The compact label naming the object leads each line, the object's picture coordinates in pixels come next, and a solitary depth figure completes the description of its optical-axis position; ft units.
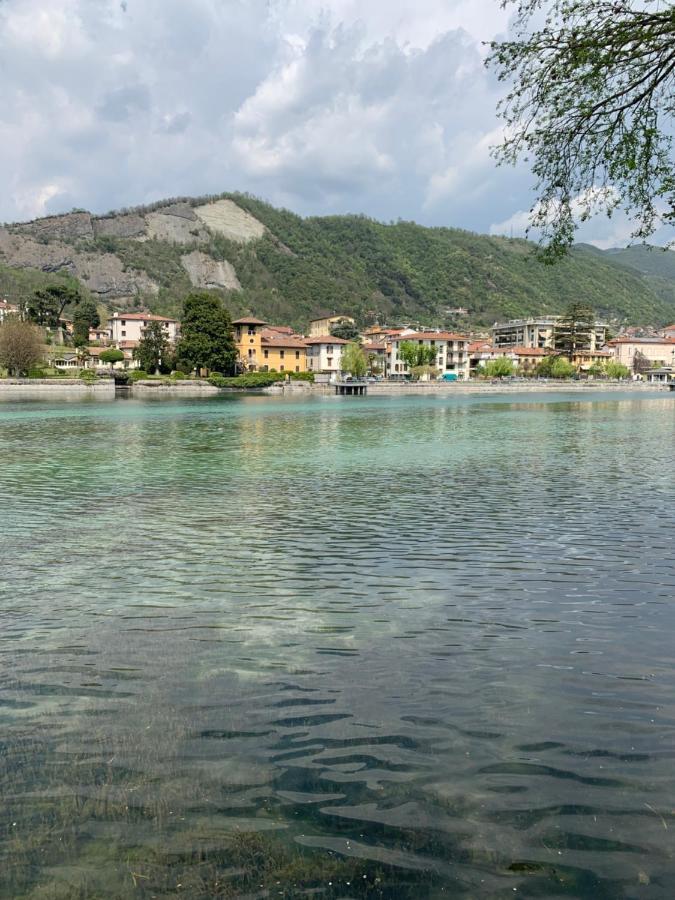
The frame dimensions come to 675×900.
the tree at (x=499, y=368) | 476.13
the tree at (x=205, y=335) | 349.61
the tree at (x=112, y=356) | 384.27
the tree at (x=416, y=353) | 446.40
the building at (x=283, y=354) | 404.77
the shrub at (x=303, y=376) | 379.14
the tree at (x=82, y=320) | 441.68
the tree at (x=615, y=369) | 515.09
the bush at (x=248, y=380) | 337.31
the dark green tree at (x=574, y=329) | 519.60
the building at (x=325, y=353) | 426.51
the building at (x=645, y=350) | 581.53
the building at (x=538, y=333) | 579.93
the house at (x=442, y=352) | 489.26
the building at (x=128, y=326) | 475.31
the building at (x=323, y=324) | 610.11
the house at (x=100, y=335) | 483.51
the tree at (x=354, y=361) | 397.60
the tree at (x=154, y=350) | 363.76
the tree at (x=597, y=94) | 29.35
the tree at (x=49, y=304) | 439.63
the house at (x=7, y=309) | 474.12
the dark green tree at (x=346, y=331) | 561.43
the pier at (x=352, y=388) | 353.72
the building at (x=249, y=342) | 396.98
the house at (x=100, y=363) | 410.10
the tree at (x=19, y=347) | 327.06
